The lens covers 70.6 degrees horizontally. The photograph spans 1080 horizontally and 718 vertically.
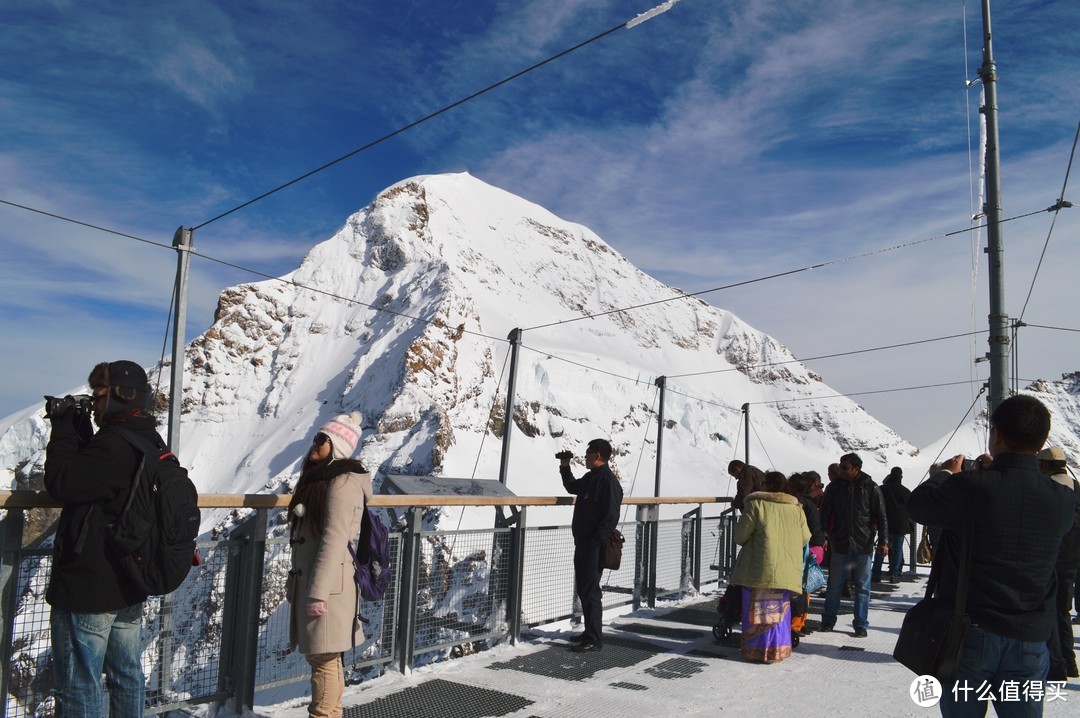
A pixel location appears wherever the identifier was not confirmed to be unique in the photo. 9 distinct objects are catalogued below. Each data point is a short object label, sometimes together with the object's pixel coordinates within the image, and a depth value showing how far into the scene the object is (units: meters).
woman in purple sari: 5.89
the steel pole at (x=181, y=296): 8.98
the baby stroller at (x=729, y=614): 6.48
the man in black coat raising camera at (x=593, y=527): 6.00
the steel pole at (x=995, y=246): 6.92
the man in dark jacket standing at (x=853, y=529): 6.95
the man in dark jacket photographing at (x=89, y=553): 2.89
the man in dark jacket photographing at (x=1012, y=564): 2.63
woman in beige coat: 3.40
